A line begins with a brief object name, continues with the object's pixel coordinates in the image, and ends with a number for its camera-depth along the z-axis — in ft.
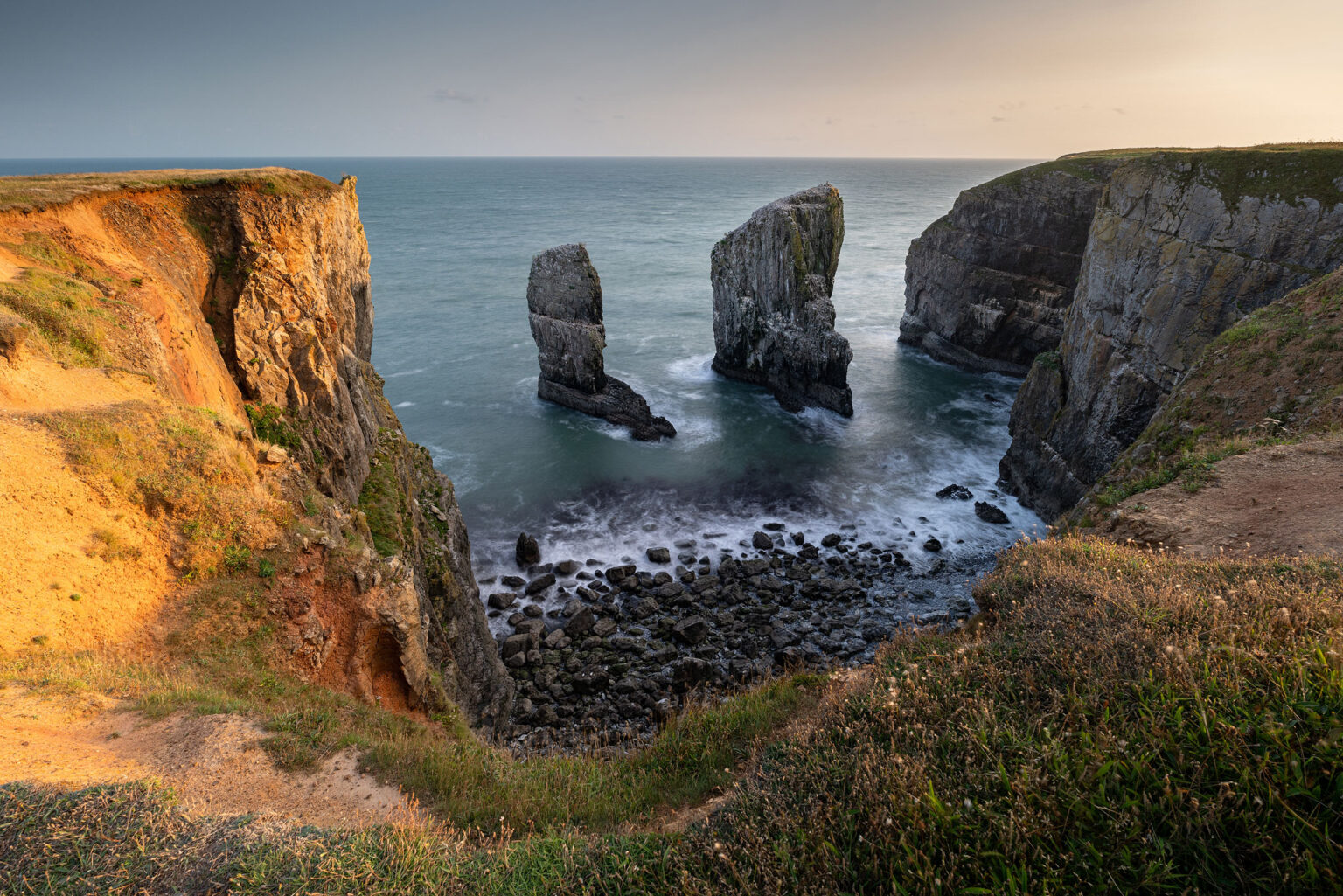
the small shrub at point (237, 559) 35.02
